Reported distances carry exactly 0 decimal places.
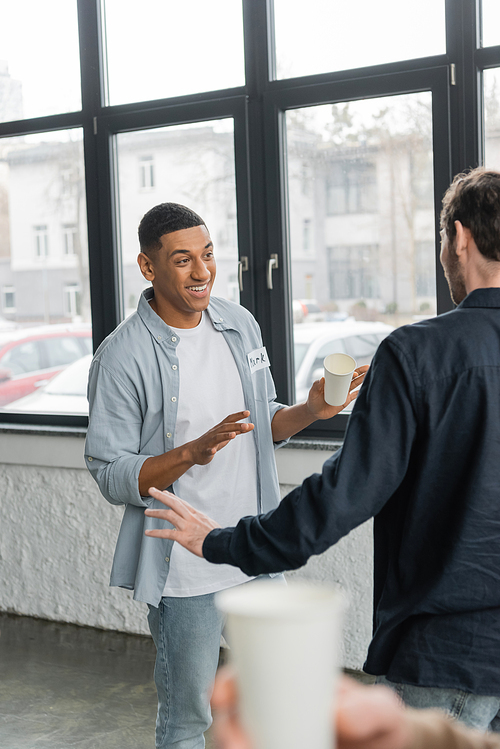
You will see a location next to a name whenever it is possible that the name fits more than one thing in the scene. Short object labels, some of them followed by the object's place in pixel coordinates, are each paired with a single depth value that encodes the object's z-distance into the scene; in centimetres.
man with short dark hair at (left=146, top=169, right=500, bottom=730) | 109
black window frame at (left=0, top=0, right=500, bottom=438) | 271
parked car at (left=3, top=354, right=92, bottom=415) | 360
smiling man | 170
